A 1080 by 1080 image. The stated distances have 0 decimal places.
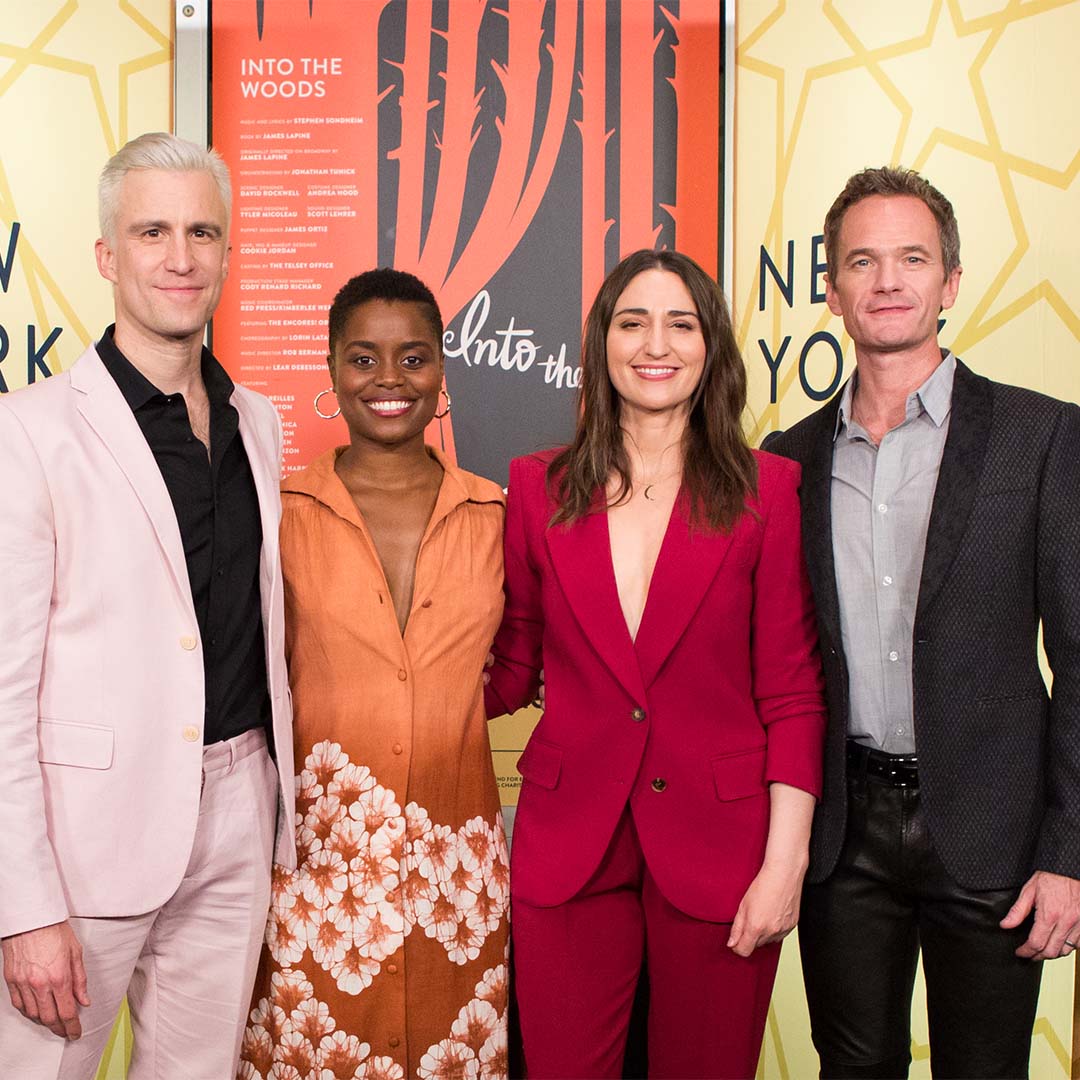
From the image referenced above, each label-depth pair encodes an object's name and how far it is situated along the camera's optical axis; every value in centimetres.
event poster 330
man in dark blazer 209
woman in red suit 212
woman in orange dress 220
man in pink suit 189
